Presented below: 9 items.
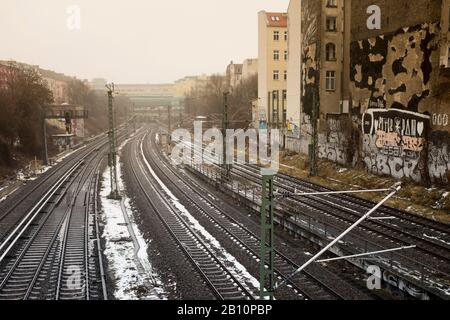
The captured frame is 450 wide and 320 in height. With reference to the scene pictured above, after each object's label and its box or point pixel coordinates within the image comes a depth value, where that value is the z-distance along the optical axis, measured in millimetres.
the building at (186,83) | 150375
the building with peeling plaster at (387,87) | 22516
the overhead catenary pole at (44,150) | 42984
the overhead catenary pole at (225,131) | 27266
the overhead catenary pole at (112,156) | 26719
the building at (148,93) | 171375
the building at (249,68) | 89625
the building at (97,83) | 165488
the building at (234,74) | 100000
